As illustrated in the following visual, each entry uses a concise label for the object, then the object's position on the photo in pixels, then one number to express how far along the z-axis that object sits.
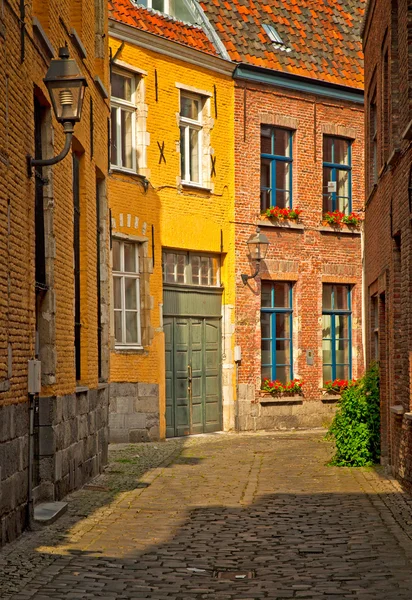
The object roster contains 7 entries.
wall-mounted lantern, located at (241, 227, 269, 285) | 22.92
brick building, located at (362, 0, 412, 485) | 12.93
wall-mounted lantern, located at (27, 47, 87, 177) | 10.42
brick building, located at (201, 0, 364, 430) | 23.19
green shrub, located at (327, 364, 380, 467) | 15.78
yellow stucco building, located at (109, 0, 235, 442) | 20.48
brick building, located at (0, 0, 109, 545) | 9.45
